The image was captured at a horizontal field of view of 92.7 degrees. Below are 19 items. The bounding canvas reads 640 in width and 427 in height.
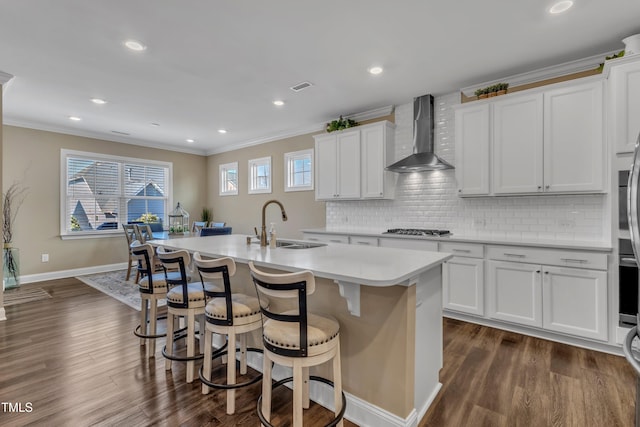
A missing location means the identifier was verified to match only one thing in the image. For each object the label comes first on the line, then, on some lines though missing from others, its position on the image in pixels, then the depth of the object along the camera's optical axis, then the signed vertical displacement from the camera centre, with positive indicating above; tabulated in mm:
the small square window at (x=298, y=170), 5543 +816
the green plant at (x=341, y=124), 4650 +1381
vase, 4641 -809
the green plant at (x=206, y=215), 7512 -29
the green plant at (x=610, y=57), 2642 +1386
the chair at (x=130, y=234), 5184 -339
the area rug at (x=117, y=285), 4160 -1139
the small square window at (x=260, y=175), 6238 +817
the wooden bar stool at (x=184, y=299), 2203 -620
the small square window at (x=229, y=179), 6977 +827
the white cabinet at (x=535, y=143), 2855 +729
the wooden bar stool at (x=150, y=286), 2523 -598
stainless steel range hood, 3830 +1025
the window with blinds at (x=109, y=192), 5609 +452
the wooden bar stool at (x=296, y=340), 1483 -638
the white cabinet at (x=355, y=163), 4297 +763
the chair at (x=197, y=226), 6275 -246
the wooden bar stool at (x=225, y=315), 1863 -639
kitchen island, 1632 -648
